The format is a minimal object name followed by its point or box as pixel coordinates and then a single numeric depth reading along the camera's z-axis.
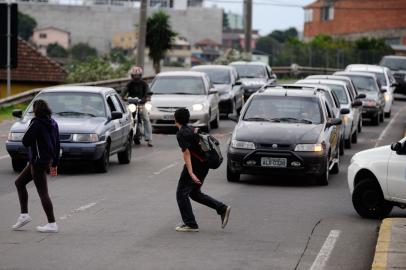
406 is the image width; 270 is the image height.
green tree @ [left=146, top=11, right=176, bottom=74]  57.84
